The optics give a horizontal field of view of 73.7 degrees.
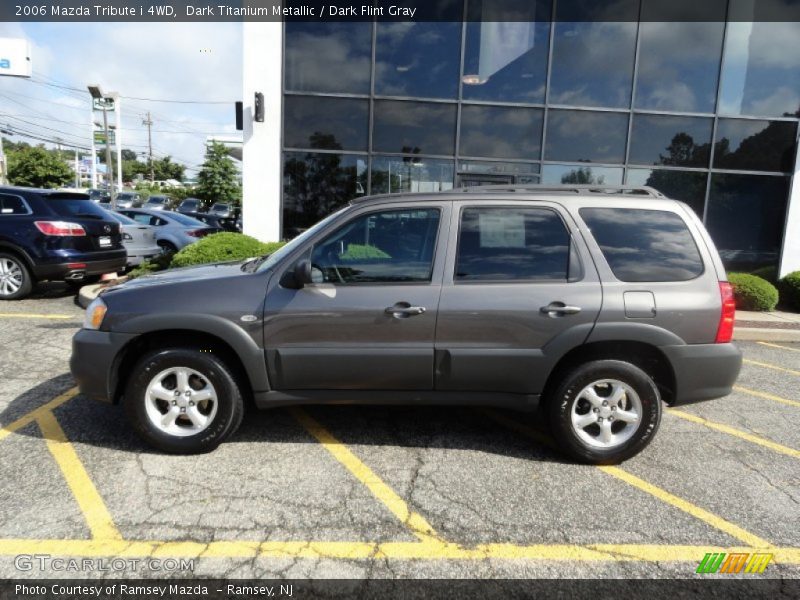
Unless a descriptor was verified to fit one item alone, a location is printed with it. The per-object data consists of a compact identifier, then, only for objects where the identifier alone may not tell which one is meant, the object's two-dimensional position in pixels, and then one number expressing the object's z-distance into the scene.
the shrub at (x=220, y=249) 7.84
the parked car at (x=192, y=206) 30.84
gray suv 3.42
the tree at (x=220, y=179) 29.61
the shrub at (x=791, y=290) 10.05
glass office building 10.71
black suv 7.96
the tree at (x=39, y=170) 34.84
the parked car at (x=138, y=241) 10.70
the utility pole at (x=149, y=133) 85.62
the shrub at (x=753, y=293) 9.41
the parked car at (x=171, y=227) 12.29
